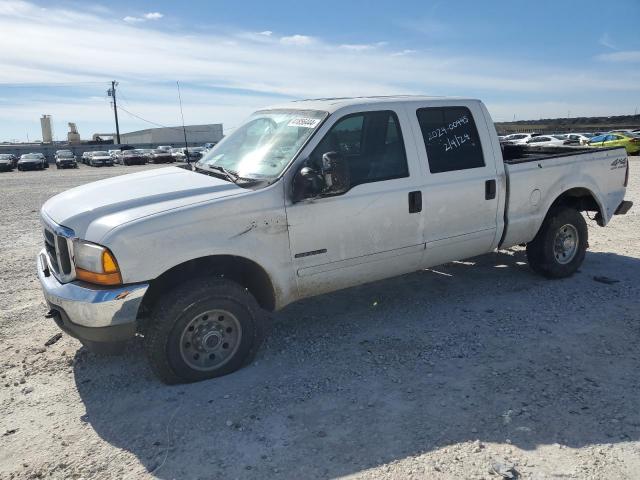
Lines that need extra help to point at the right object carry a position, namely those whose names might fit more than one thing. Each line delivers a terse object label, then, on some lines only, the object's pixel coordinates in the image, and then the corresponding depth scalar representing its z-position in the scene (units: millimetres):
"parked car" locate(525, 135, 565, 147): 34669
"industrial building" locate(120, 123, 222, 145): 76250
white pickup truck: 3375
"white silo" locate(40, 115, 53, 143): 84125
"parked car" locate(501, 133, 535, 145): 39891
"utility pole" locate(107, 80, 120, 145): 70688
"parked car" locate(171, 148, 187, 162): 42769
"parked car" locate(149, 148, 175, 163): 41562
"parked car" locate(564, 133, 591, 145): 31925
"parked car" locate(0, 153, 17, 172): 36062
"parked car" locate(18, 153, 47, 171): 36688
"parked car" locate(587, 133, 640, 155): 26859
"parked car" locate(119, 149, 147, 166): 41656
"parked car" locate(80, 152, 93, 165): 45156
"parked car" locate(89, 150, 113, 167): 41750
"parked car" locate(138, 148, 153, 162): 42188
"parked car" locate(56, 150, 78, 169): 40031
